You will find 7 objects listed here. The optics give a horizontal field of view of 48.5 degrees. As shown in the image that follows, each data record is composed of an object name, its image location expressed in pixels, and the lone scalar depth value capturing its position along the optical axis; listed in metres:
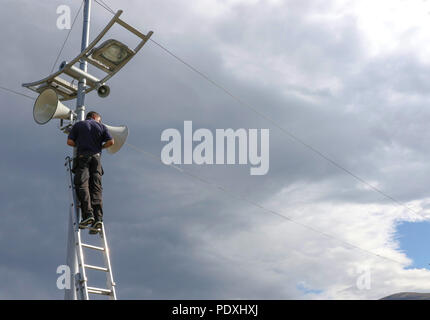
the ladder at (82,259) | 7.37
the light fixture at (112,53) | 9.92
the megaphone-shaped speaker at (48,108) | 9.52
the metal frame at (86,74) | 9.85
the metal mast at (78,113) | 7.57
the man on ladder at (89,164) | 8.48
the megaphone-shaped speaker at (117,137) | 9.90
